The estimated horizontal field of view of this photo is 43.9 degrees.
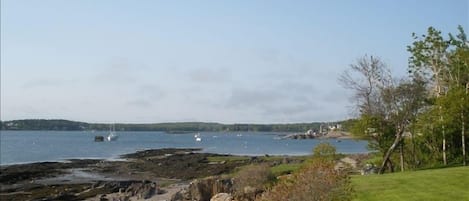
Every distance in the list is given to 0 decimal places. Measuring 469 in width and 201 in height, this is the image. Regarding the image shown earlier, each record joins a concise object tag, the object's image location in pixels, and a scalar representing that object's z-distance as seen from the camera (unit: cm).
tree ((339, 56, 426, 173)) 3581
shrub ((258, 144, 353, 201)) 1435
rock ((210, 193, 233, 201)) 2374
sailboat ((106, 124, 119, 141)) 17652
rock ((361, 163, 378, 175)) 3525
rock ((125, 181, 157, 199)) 3853
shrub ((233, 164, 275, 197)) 2739
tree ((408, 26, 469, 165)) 3291
